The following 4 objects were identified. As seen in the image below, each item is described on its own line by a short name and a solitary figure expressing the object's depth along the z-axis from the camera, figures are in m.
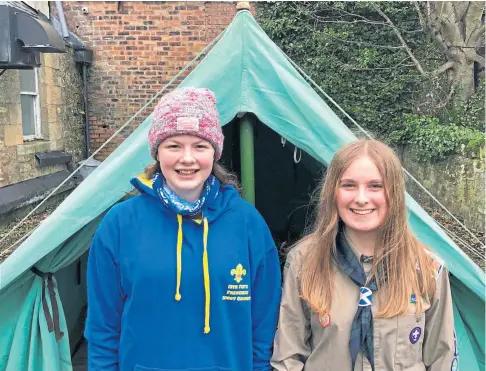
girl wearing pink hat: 1.54
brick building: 7.36
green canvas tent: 2.11
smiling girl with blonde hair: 1.50
